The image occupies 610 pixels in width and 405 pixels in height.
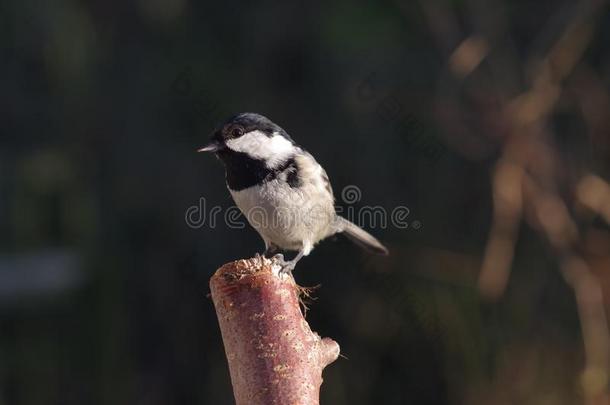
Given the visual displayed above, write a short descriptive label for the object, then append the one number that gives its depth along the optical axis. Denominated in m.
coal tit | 5.31
